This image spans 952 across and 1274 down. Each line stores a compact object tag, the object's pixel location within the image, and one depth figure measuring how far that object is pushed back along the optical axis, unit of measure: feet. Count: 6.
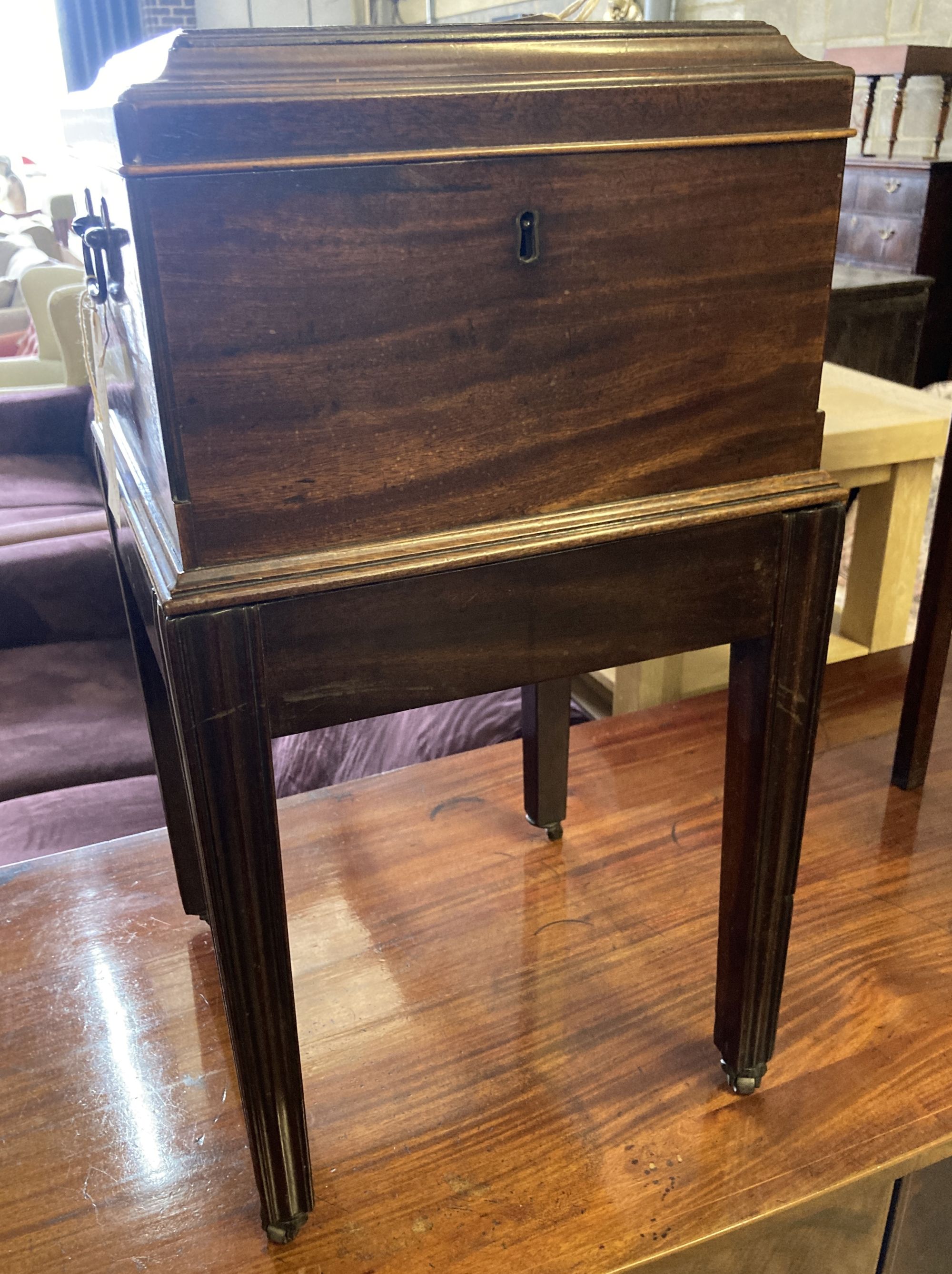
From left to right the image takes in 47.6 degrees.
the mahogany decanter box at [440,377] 1.86
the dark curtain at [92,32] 19.67
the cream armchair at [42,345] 9.89
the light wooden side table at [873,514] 4.75
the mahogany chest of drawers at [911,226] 10.09
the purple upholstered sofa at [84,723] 4.73
